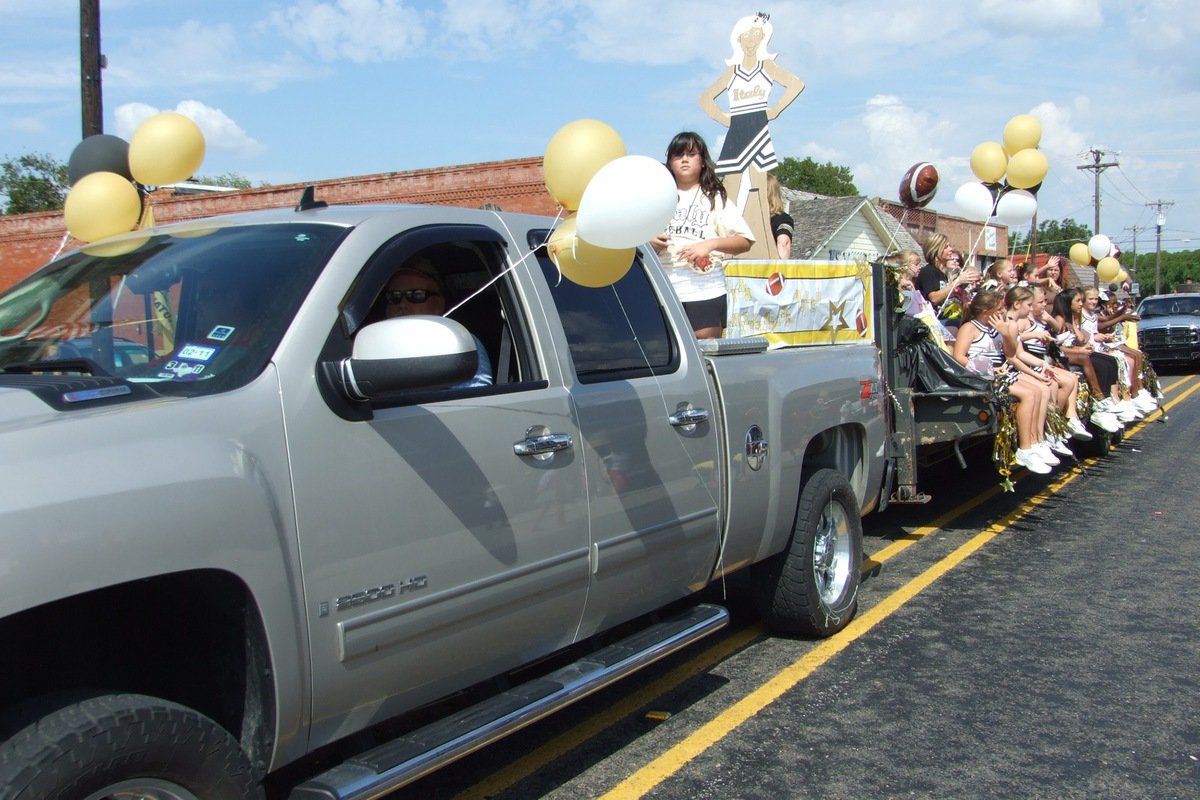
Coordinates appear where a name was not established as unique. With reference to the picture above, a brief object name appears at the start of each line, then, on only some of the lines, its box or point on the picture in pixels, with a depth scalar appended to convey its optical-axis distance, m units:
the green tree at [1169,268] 114.06
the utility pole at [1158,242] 78.88
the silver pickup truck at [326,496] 2.26
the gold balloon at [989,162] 10.14
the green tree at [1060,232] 85.76
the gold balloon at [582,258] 3.50
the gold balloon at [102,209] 4.54
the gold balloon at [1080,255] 17.58
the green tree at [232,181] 56.48
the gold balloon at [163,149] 5.55
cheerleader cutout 11.13
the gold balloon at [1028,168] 9.98
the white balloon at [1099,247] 16.48
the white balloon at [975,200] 9.70
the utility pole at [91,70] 11.05
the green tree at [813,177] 74.69
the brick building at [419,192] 19.55
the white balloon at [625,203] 3.31
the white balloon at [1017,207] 9.76
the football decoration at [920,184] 8.76
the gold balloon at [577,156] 3.74
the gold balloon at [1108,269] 16.16
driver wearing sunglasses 3.52
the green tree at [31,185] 35.22
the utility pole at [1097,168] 61.43
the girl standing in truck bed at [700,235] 5.63
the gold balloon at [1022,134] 10.31
